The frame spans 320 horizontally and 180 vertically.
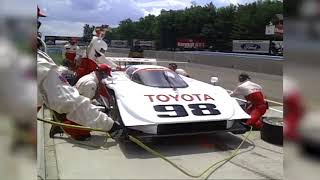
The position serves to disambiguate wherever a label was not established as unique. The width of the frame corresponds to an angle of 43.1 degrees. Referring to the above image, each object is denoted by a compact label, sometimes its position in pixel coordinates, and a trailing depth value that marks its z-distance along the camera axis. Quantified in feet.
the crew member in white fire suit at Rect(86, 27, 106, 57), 29.96
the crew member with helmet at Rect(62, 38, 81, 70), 42.99
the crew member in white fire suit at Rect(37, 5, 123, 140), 12.48
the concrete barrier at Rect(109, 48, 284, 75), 68.28
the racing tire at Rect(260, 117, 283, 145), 17.67
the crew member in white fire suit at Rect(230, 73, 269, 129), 21.12
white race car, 16.80
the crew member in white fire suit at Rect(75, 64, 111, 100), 22.89
